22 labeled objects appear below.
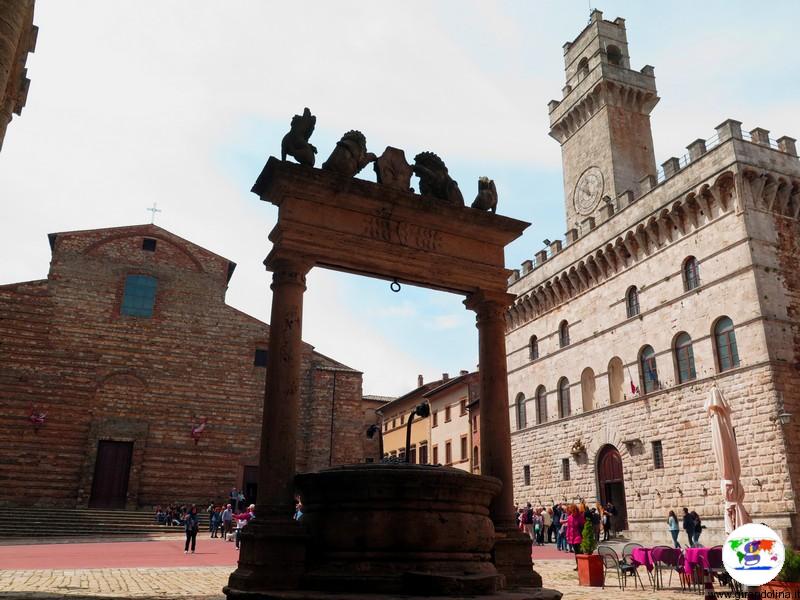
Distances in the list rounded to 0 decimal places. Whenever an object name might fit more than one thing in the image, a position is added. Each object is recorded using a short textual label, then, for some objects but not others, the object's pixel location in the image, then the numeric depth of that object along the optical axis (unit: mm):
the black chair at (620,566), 11348
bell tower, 30734
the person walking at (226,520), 23141
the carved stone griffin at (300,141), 7965
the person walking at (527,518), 22781
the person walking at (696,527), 17758
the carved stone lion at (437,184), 8891
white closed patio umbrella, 12906
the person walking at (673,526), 18375
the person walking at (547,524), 25000
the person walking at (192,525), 16688
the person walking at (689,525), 17606
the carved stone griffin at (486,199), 9141
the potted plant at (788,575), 7824
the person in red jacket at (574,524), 15211
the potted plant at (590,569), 11602
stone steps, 23500
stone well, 5977
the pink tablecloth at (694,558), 10508
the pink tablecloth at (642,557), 11312
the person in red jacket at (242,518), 19381
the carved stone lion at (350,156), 8133
